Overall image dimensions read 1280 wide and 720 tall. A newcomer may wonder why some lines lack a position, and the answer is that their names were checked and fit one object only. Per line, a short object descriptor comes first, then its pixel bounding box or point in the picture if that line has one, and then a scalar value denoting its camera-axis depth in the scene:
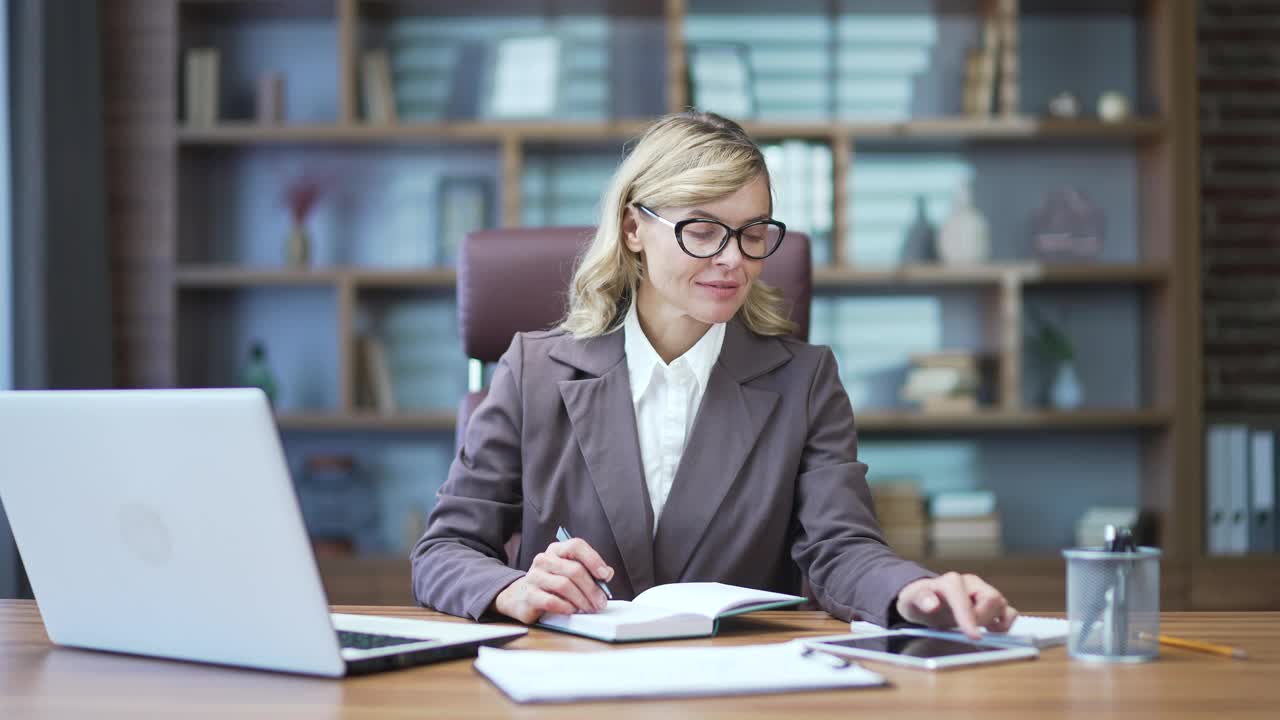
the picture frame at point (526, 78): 3.60
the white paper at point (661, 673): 0.93
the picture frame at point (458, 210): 3.62
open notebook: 1.16
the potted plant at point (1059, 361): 3.56
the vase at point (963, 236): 3.54
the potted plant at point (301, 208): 3.58
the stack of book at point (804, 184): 3.48
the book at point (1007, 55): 3.49
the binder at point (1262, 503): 3.42
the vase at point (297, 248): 3.58
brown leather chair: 1.94
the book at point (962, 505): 3.49
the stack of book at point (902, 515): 3.48
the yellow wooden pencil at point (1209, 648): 1.10
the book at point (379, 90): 3.53
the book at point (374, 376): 3.56
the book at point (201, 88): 3.53
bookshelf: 3.50
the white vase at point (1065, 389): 3.55
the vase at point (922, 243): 3.61
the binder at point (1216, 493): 3.43
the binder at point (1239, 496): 3.42
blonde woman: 1.62
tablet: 1.05
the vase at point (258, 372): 3.52
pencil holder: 1.05
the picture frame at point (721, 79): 3.55
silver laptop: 0.93
